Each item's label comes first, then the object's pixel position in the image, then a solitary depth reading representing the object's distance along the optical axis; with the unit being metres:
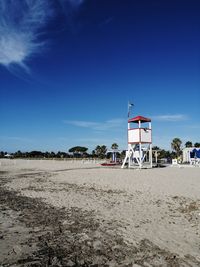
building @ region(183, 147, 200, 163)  32.27
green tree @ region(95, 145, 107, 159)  69.66
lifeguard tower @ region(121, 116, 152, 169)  21.95
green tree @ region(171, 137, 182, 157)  56.02
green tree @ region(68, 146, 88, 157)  84.23
